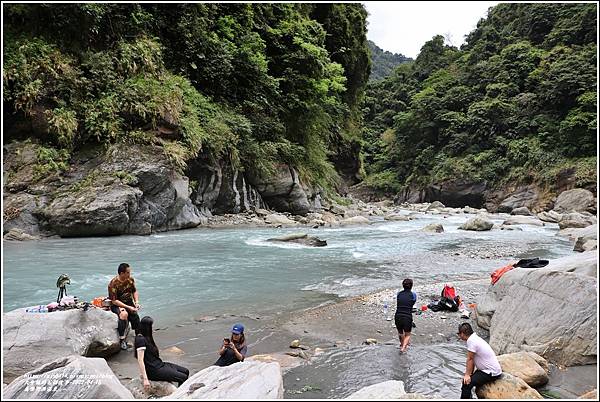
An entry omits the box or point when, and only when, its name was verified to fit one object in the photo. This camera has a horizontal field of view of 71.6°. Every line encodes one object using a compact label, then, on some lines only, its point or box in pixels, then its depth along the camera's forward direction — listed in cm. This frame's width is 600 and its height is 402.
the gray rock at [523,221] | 2354
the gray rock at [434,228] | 2003
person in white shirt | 409
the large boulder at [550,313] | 471
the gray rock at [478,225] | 2064
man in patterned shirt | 584
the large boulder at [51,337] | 452
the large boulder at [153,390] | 423
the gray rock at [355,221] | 2286
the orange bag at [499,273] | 659
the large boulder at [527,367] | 429
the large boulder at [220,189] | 1936
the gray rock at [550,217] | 2589
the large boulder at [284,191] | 2308
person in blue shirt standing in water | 584
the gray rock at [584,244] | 1227
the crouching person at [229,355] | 484
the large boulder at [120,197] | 1403
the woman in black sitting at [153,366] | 443
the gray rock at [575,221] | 2066
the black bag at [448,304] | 743
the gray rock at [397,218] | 2704
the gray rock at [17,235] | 1296
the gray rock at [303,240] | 1459
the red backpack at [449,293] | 757
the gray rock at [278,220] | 2051
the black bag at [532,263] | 670
